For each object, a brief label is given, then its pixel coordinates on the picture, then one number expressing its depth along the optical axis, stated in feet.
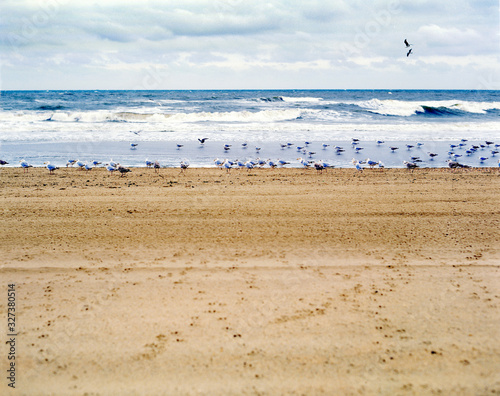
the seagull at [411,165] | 52.90
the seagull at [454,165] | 54.24
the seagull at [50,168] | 49.37
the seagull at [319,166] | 52.01
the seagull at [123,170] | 48.74
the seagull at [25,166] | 50.91
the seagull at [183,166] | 51.31
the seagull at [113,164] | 50.44
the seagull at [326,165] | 53.06
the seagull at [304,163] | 55.23
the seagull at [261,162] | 55.88
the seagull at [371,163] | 53.83
